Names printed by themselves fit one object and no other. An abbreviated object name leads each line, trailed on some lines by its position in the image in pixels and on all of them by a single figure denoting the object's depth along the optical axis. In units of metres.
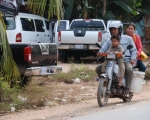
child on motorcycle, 17.83
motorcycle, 17.47
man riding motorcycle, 18.19
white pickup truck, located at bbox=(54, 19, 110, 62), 36.34
